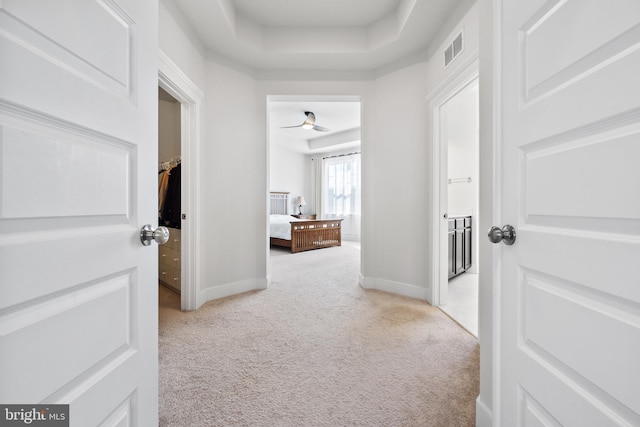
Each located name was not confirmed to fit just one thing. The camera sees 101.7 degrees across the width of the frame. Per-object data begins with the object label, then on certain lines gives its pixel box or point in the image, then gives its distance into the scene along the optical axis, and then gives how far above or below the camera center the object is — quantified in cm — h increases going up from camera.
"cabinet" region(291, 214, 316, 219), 781 -17
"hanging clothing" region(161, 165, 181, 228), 283 +10
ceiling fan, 496 +173
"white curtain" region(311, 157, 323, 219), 826 +85
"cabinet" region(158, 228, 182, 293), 282 -58
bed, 555 -51
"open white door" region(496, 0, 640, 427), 48 +0
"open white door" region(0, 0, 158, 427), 45 +1
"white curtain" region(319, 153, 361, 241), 752 +59
